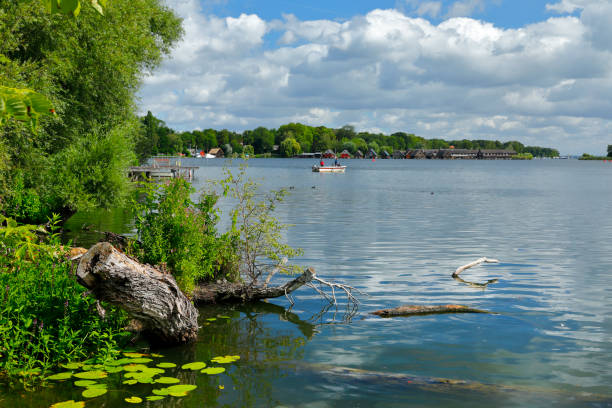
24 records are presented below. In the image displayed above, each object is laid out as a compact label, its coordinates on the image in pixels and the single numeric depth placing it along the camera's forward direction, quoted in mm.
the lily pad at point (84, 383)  8352
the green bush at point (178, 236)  12812
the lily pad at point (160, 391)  8398
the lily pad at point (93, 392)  8055
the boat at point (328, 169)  134875
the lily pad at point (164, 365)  9505
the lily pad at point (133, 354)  9773
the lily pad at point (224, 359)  10070
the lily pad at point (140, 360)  9491
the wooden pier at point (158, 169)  68662
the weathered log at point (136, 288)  8867
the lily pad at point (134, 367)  9055
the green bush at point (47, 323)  8477
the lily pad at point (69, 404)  7645
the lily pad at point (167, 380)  8836
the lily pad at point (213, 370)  9469
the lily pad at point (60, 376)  8453
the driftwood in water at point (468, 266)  17031
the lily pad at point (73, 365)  8811
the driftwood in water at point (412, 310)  13680
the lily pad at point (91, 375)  8648
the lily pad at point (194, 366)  9602
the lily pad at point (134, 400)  8039
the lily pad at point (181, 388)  8568
